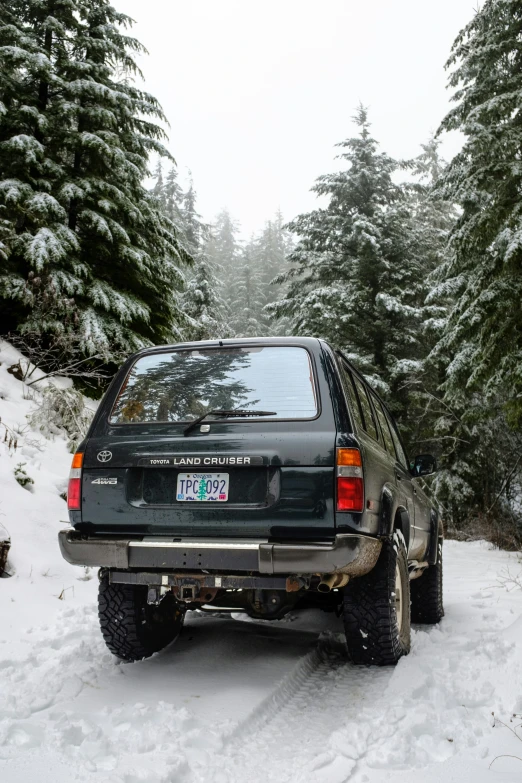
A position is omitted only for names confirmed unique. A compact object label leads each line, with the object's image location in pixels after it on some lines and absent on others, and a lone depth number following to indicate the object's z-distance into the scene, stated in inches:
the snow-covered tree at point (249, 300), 1545.8
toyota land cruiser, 134.9
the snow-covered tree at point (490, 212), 428.1
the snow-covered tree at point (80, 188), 421.1
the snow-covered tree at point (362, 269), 705.6
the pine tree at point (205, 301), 924.0
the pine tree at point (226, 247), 2164.9
